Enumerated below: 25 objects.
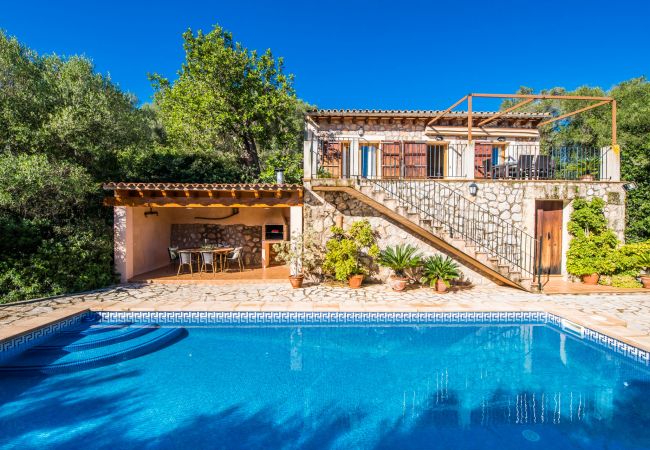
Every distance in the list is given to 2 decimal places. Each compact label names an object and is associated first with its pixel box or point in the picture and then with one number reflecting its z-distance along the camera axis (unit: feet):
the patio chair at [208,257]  33.42
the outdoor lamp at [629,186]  31.04
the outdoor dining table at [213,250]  33.84
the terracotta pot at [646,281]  28.55
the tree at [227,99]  48.57
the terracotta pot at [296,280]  28.45
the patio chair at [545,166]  32.96
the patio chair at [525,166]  32.83
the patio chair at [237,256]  35.98
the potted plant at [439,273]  27.55
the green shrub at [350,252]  28.58
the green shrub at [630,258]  29.14
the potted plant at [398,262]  27.89
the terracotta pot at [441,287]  27.43
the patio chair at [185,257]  33.41
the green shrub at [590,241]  30.01
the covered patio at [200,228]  30.50
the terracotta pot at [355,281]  28.81
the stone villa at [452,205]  29.17
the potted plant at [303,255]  29.78
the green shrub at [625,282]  28.91
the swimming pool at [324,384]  11.53
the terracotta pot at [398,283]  27.68
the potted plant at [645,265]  28.63
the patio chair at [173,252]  35.37
